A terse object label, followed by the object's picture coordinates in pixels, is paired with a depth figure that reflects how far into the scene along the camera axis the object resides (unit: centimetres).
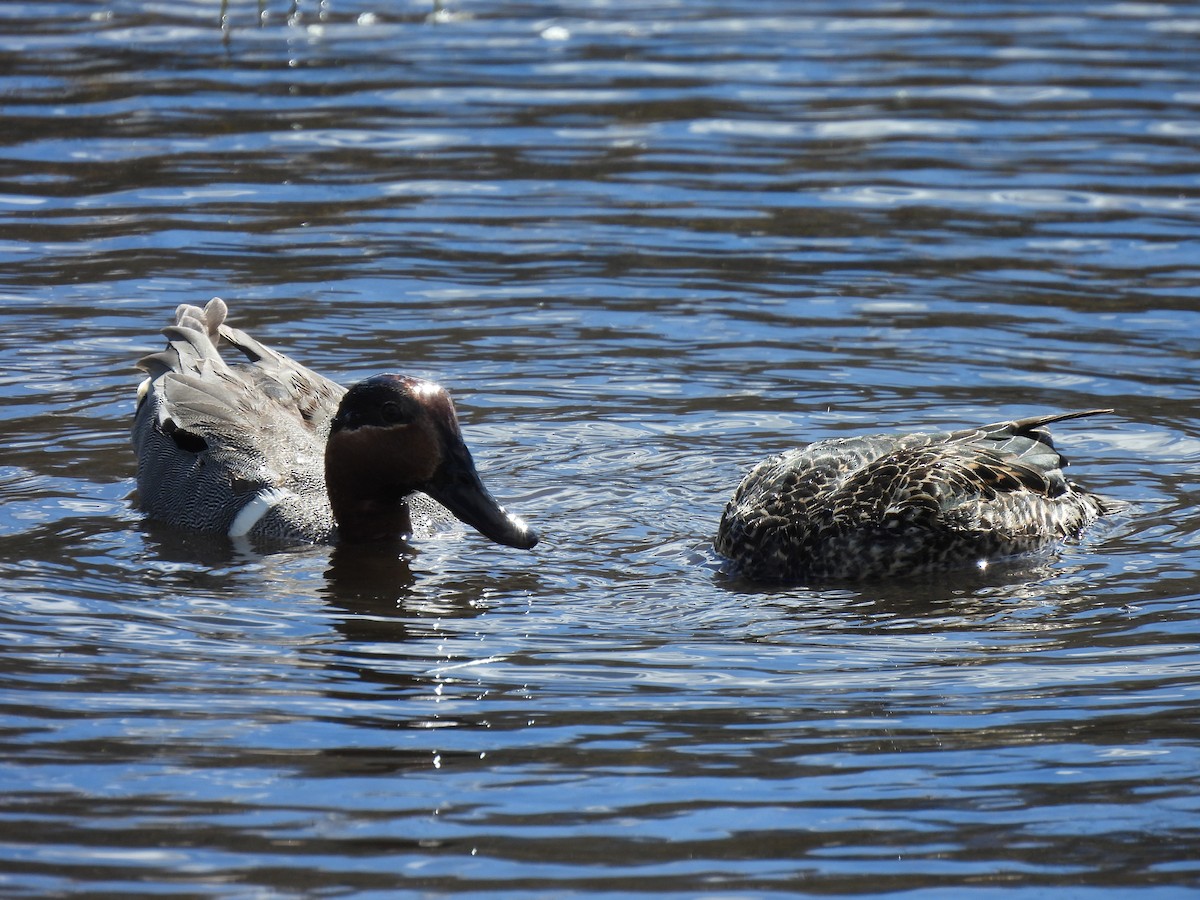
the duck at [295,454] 1805
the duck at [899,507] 1784
